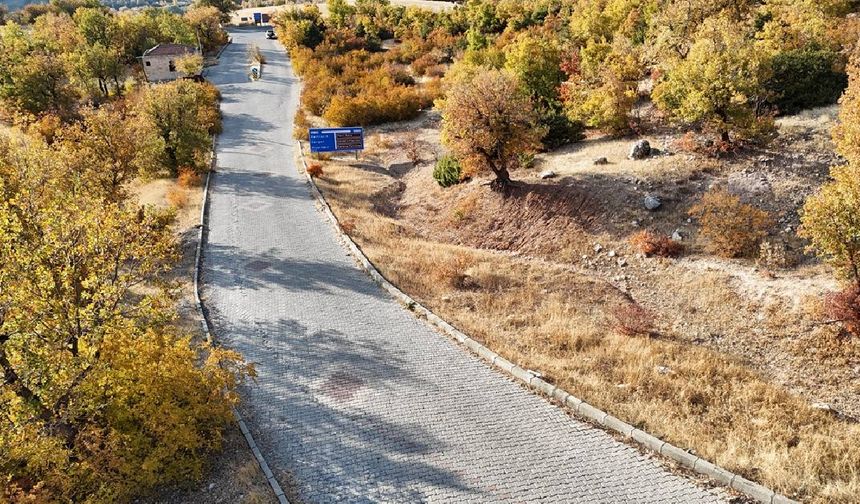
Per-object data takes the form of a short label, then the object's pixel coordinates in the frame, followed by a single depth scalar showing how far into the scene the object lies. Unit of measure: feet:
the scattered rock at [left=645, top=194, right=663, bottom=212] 65.57
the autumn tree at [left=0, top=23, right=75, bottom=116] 113.70
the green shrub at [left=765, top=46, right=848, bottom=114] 78.54
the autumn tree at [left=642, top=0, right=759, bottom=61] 92.07
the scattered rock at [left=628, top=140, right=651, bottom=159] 75.46
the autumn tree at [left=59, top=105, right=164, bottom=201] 62.08
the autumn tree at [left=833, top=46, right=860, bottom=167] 51.78
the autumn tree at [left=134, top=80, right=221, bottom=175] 85.35
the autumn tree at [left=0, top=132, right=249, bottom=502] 27.58
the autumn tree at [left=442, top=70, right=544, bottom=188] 71.56
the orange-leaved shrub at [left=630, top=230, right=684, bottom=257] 59.57
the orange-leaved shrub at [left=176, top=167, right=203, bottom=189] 88.58
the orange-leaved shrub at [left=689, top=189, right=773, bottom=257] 56.54
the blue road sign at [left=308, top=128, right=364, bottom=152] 101.65
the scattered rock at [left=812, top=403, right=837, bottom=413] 37.86
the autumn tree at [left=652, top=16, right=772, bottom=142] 65.87
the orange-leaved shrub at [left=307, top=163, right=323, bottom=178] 93.50
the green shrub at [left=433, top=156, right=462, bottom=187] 86.69
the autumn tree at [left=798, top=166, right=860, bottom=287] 41.75
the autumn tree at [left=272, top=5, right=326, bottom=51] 195.93
